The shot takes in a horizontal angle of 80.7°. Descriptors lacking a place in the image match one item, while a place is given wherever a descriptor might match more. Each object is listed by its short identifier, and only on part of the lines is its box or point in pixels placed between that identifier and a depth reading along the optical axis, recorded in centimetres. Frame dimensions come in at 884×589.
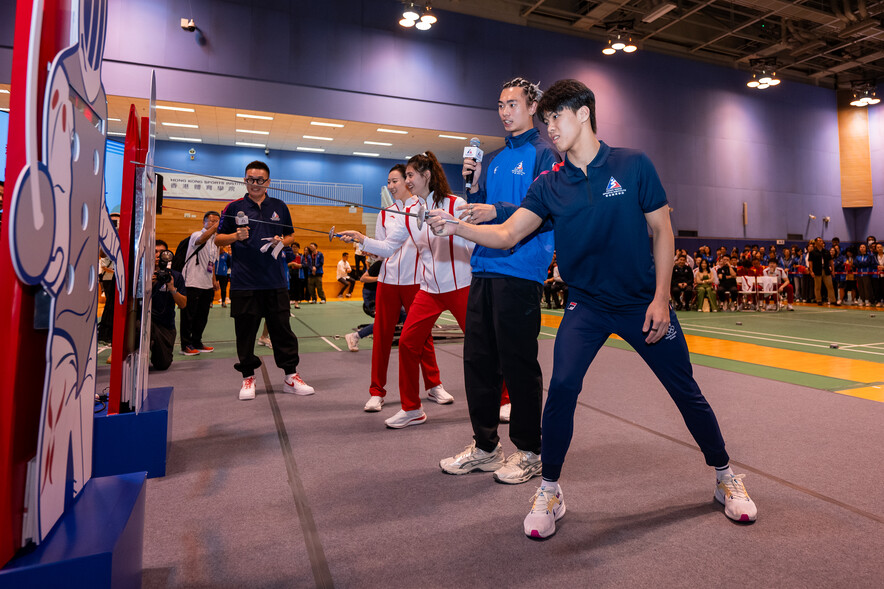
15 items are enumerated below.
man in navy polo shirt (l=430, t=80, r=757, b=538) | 193
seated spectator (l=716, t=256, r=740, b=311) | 1298
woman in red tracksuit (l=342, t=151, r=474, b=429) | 332
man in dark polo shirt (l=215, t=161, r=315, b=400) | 409
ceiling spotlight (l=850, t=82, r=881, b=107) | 1722
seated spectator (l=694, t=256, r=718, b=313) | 1264
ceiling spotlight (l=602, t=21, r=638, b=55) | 1445
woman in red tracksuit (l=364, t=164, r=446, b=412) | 371
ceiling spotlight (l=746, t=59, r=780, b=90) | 1600
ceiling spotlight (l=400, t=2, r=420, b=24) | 1266
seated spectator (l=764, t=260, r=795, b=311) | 1318
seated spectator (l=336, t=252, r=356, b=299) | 1547
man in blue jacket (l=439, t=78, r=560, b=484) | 244
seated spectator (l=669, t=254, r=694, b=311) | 1254
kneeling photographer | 495
